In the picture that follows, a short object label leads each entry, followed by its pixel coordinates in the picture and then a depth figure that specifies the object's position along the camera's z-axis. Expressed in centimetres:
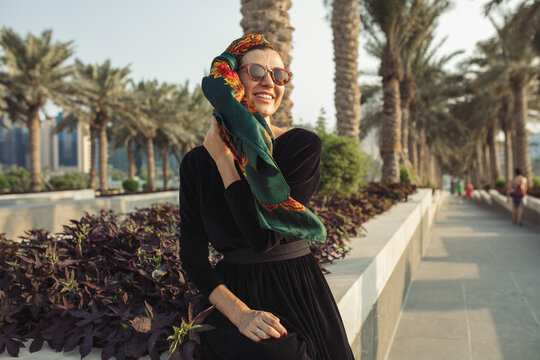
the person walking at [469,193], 3388
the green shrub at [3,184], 2773
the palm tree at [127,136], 2682
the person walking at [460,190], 3422
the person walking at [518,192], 1375
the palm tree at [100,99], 2291
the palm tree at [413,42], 1783
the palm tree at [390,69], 1467
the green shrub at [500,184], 3359
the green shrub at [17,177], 3557
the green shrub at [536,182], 2653
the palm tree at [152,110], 2778
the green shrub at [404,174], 1714
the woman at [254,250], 156
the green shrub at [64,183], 2881
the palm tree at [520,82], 2225
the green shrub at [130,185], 3209
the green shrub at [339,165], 882
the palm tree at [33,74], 2020
